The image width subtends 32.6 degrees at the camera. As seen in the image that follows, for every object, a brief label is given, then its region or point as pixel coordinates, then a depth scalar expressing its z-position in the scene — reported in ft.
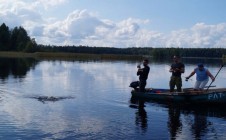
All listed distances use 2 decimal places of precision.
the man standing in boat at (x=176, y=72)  66.13
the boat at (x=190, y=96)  62.34
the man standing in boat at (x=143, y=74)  69.92
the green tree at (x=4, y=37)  402.70
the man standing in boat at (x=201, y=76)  66.85
